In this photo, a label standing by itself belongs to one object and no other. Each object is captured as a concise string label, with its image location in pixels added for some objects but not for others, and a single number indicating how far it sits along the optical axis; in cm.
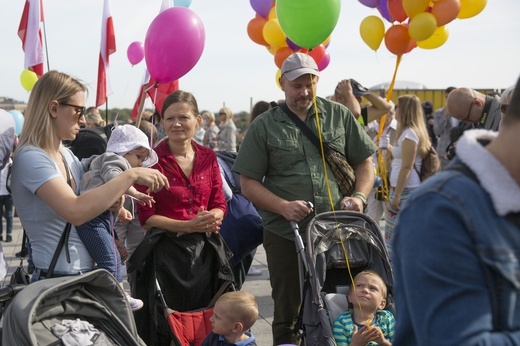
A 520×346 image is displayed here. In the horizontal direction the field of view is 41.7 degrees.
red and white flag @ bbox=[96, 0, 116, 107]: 830
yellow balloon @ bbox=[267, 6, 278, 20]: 778
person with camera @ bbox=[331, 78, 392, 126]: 590
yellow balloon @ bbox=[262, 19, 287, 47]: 750
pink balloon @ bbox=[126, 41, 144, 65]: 1078
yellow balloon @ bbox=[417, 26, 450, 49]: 761
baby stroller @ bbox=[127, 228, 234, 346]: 418
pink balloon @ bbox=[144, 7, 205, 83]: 527
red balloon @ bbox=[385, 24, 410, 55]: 693
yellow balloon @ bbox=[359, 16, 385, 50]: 730
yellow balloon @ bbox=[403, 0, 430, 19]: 642
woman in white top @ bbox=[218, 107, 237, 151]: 1563
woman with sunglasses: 301
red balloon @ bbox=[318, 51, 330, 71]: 773
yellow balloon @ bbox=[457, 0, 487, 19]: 696
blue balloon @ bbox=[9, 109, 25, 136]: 1000
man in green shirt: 449
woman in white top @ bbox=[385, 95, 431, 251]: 682
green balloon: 503
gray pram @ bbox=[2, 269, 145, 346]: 241
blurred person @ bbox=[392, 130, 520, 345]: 148
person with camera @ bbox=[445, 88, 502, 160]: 538
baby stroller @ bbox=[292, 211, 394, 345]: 399
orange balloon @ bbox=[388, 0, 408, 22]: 677
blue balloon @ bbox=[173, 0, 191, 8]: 753
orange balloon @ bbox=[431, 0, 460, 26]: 657
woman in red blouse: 420
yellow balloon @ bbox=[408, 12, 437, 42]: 652
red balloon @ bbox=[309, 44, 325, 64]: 749
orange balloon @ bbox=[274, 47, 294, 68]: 750
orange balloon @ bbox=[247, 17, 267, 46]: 789
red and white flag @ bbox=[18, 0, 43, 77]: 816
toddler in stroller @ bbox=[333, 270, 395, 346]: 387
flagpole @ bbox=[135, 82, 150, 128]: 515
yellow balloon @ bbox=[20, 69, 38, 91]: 1098
